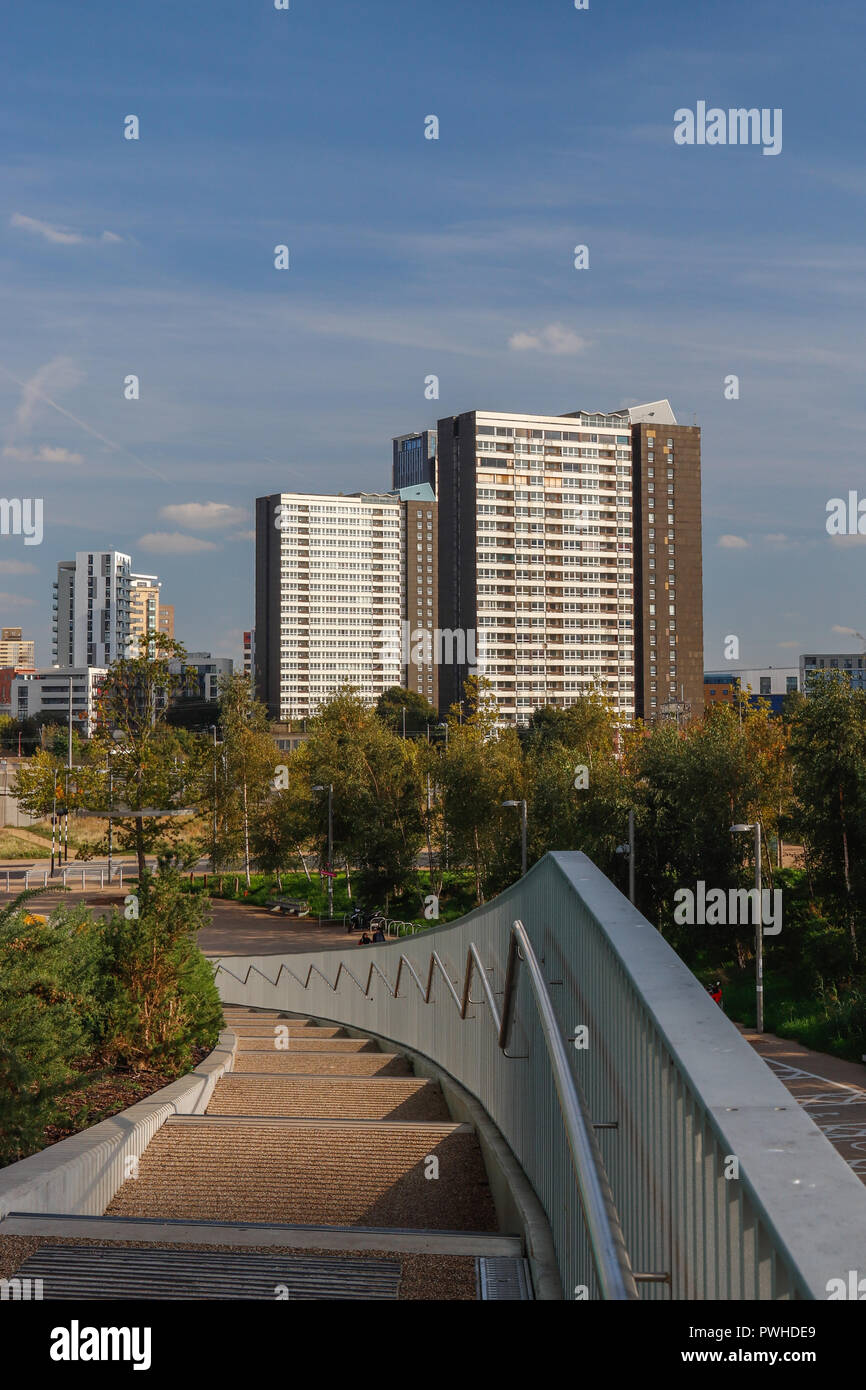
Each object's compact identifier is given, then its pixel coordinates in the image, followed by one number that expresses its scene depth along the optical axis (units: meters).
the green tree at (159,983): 11.31
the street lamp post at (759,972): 24.34
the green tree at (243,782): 48.94
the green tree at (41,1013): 7.74
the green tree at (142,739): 37.53
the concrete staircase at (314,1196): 5.36
